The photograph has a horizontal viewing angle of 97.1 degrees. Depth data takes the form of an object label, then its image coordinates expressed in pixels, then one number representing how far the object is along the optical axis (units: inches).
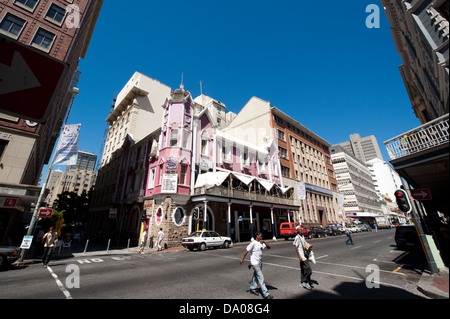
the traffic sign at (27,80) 73.0
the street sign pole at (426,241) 278.5
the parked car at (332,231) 1237.3
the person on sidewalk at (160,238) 672.4
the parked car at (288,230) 996.6
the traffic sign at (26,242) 461.1
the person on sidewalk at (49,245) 427.8
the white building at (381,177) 3826.3
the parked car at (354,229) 1596.0
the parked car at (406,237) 541.3
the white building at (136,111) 1368.1
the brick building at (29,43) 537.3
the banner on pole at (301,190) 1289.4
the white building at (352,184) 2390.5
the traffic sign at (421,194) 278.9
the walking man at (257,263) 213.6
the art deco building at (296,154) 1494.8
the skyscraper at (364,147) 6624.0
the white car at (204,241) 636.7
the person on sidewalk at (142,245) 668.7
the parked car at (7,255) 381.4
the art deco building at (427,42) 335.3
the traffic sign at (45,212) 534.3
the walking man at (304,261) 250.8
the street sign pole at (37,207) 499.0
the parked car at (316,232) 1106.1
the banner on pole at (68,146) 546.5
